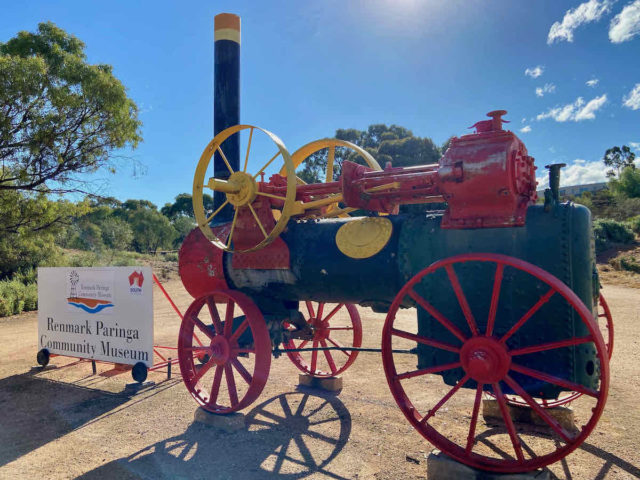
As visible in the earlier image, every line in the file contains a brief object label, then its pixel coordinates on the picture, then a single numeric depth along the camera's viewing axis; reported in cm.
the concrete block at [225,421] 476
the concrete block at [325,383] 606
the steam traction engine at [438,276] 325
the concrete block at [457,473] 312
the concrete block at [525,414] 451
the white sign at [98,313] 612
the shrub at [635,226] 2245
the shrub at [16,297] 1233
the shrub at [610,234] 2108
